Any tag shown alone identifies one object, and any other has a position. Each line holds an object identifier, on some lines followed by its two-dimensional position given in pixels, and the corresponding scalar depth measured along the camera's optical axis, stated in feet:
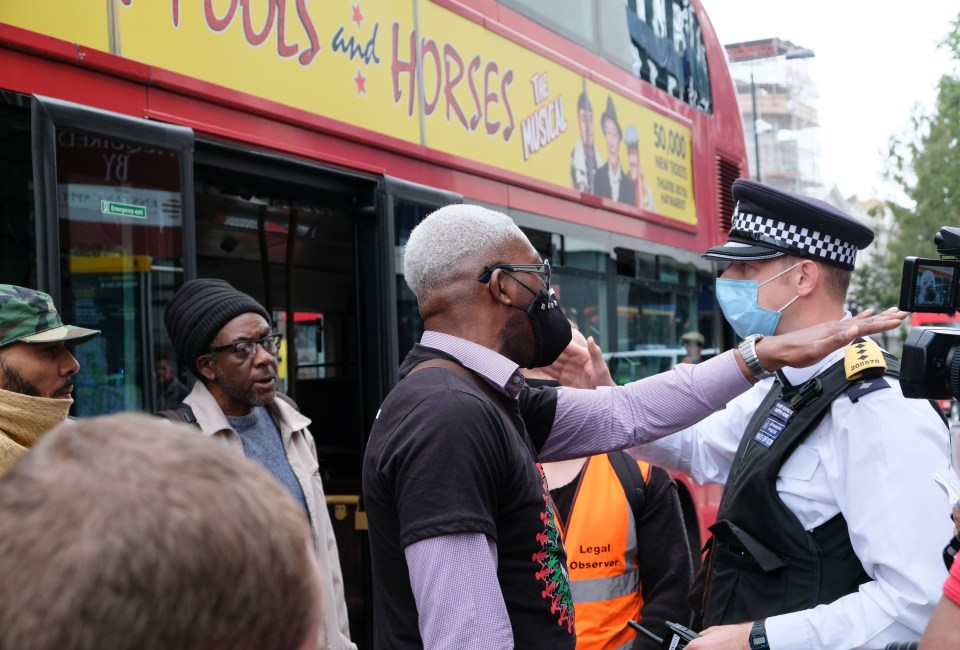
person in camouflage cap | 8.07
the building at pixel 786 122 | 226.38
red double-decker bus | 10.04
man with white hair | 5.47
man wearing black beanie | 10.69
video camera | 5.50
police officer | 6.61
